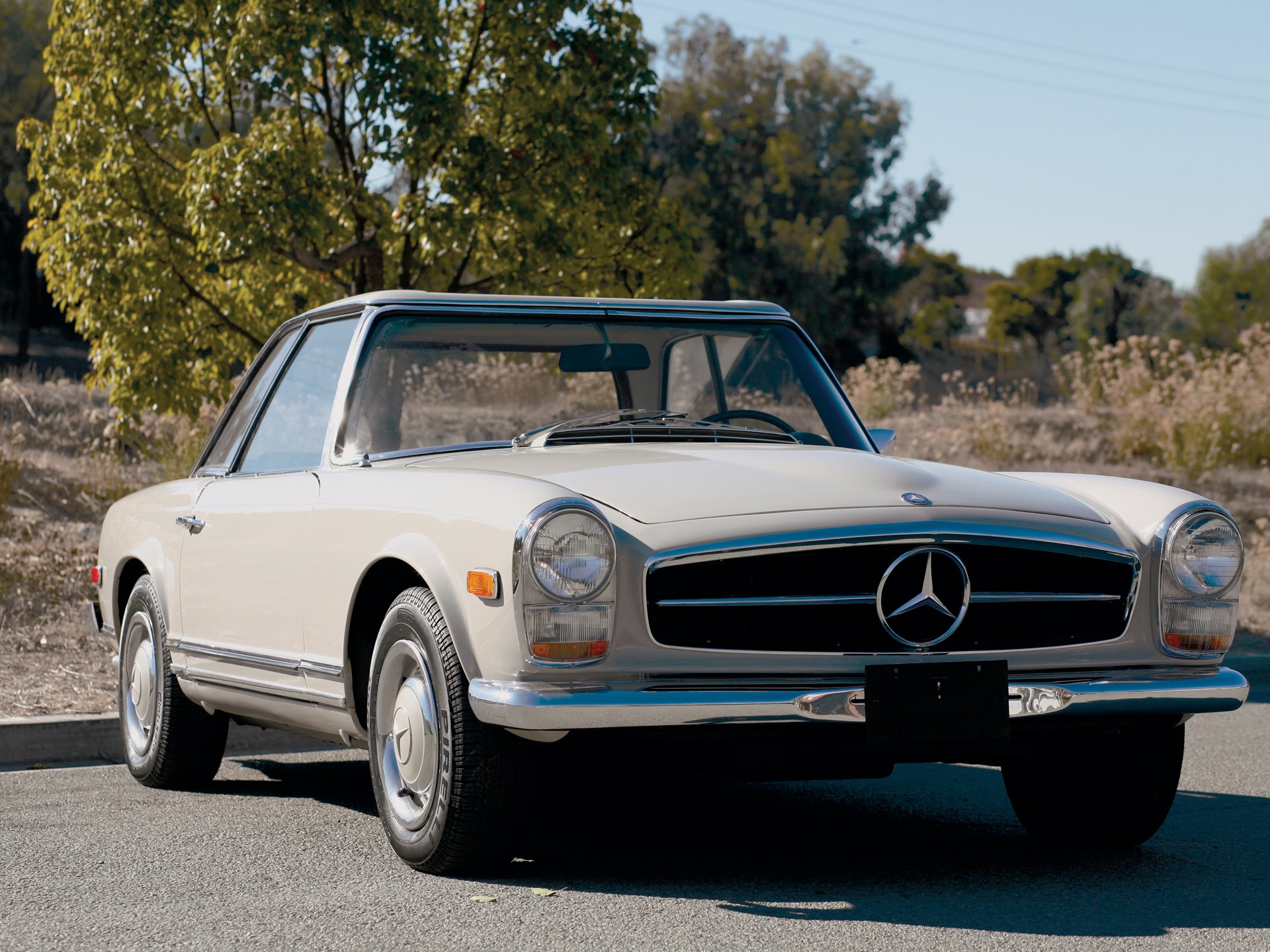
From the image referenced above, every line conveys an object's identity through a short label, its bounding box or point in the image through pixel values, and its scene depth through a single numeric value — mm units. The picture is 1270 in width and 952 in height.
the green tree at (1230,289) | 78500
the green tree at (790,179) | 42438
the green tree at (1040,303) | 81438
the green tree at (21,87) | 34688
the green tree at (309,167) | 9883
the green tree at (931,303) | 54938
